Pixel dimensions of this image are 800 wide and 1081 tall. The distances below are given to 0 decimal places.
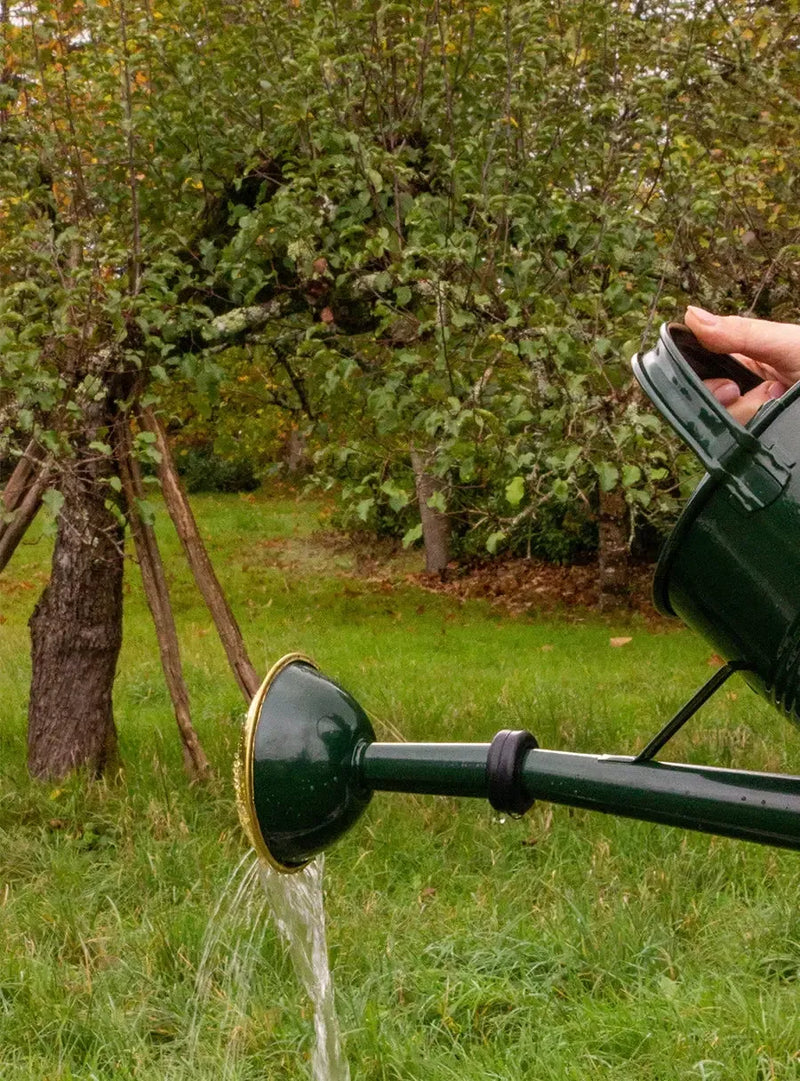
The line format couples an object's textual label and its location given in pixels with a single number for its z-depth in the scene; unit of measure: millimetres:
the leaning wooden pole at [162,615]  4641
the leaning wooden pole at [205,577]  4734
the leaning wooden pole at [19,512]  4637
